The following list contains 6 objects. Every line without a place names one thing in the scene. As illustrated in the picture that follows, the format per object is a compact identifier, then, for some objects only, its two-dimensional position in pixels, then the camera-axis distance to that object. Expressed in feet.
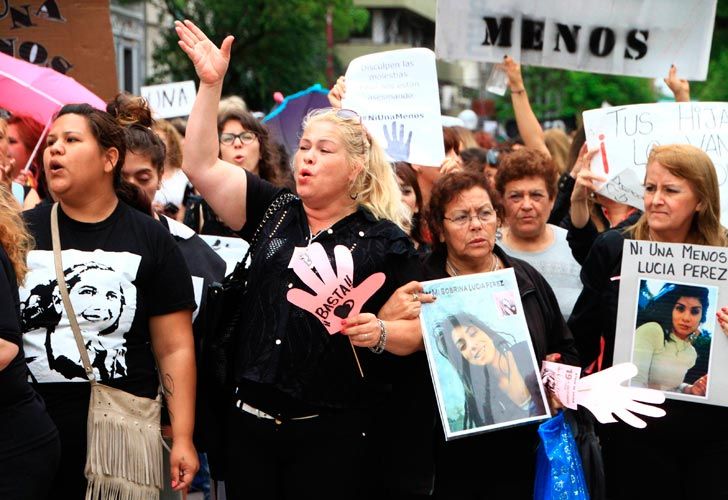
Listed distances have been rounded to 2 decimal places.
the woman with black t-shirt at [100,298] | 11.69
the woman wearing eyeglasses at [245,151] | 19.57
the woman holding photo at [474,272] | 13.57
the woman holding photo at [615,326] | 13.46
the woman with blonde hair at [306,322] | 12.12
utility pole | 93.09
